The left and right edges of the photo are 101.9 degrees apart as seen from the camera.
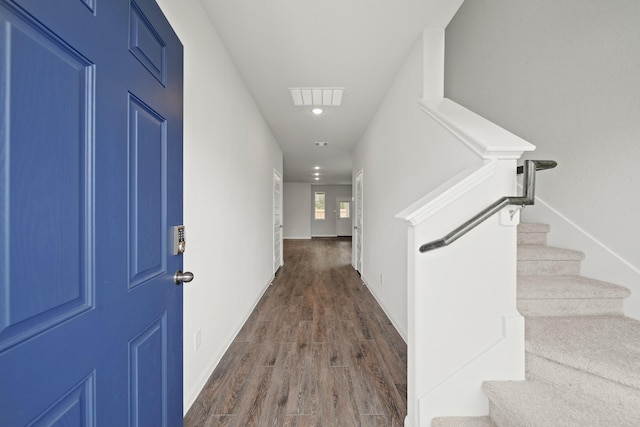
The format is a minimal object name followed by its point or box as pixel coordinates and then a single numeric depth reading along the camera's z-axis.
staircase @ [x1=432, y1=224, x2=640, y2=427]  1.07
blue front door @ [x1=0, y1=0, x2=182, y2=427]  0.49
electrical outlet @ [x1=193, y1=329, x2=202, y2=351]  1.67
